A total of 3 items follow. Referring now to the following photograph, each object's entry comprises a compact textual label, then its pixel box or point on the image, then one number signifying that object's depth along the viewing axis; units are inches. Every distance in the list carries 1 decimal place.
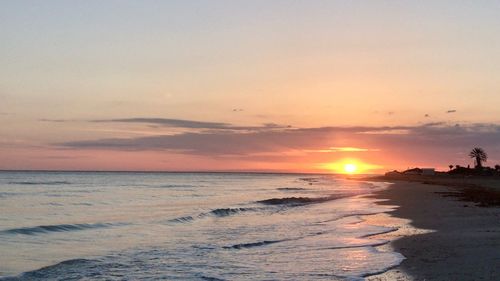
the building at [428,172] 6444.9
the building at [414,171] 6781.0
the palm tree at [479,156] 5561.0
